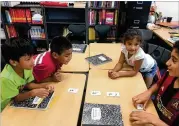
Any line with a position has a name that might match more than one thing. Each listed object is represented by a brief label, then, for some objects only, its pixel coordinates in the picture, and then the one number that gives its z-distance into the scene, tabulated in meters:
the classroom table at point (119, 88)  1.23
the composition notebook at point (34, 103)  1.21
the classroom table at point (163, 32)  2.59
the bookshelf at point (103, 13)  3.29
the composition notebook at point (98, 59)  1.85
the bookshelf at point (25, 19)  3.34
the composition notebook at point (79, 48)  2.11
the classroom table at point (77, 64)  1.74
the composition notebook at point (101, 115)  1.06
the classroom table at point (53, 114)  1.09
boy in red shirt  1.50
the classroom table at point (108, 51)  1.81
